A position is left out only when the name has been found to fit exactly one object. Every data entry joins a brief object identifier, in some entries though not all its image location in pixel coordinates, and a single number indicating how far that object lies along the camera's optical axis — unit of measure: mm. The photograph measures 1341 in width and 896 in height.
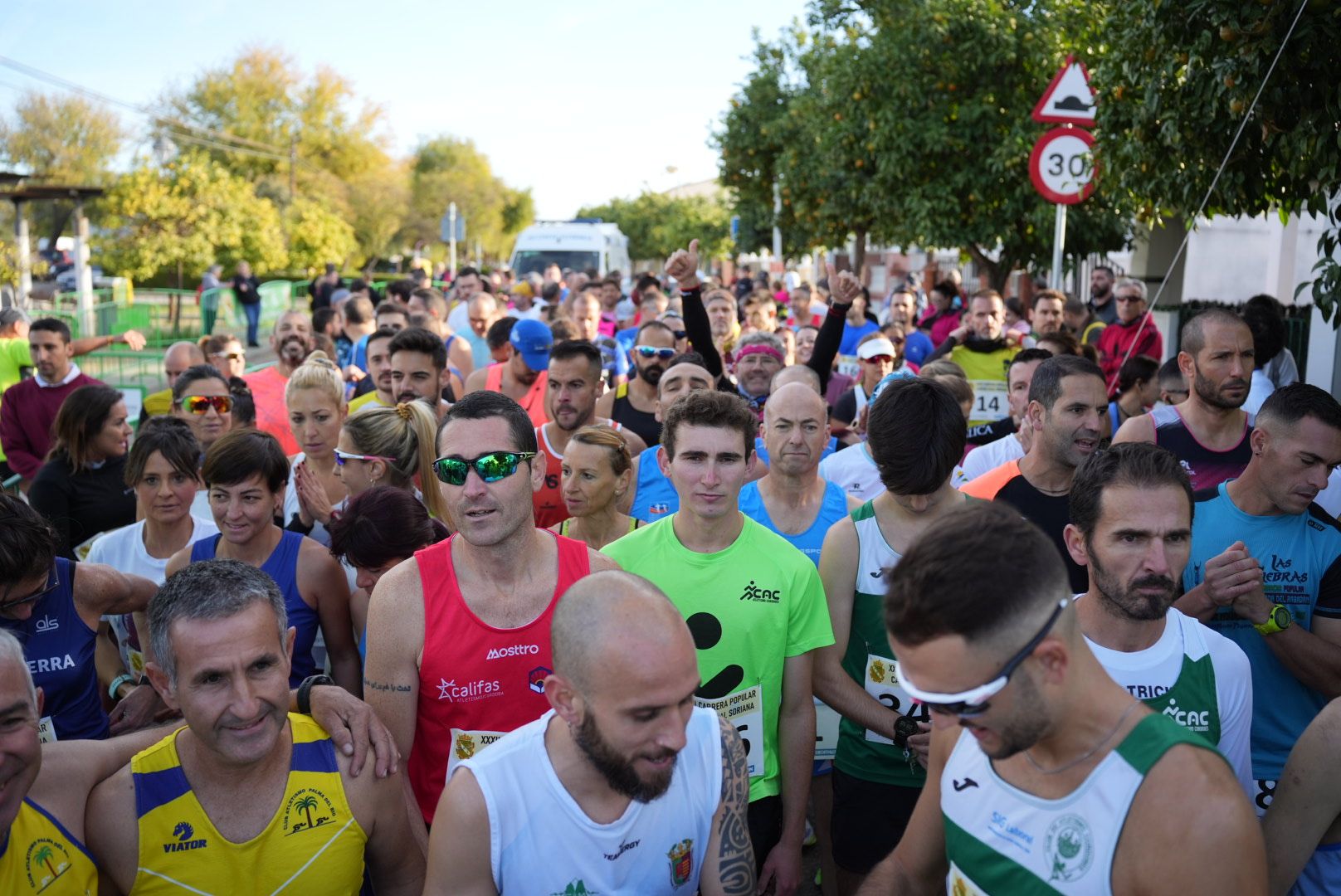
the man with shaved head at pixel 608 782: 2445
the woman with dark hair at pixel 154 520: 4711
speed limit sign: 8328
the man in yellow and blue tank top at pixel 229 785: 2846
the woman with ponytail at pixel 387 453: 5219
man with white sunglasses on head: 2080
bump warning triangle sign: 8047
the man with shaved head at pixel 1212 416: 4883
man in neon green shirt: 3547
